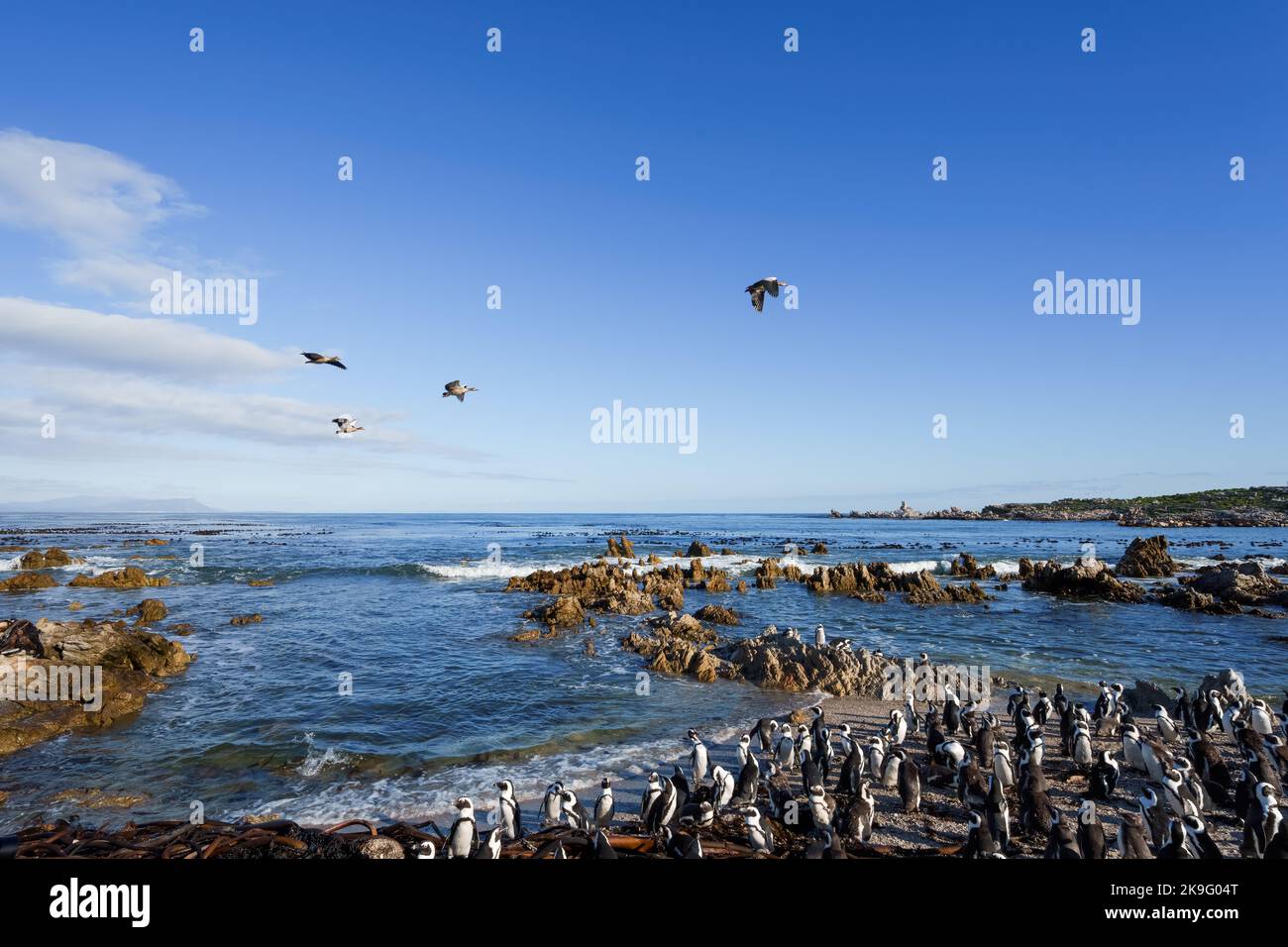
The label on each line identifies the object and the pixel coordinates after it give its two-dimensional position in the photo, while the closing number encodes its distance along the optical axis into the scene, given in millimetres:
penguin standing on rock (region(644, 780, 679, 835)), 8797
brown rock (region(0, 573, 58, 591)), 36406
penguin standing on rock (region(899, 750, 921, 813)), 10164
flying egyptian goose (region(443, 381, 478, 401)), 12420
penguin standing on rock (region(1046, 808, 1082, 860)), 7406
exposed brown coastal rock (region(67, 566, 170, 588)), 37750
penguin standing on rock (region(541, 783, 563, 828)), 9008
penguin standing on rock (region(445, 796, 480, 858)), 7405
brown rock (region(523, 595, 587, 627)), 26719
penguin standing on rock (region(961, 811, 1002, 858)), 7944
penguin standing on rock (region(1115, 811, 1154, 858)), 7594
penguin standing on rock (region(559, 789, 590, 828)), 8727
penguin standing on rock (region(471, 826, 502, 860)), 6930
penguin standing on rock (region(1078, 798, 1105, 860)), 7750
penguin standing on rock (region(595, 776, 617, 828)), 9250
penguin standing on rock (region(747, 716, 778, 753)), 12773
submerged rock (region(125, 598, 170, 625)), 27031
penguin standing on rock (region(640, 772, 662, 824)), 9045
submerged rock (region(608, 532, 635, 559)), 55375
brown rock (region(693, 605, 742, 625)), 27719
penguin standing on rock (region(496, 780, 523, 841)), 8586
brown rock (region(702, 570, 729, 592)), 38031
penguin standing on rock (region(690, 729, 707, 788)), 10859
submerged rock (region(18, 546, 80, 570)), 47156
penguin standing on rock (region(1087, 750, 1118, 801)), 10609
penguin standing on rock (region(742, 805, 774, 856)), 7930
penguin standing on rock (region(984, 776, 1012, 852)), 8562
